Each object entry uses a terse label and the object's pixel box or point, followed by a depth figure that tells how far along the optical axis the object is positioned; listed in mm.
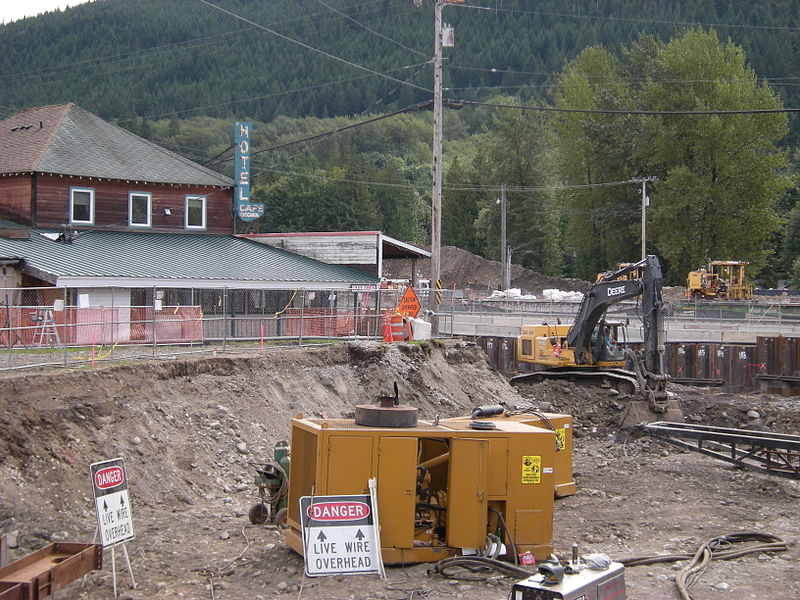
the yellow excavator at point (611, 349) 26531
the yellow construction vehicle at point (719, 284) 57375
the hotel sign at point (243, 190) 37469
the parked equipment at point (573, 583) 9039
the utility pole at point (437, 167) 28969
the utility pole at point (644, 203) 58462
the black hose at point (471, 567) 12672
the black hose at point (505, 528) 13125
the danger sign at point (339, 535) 11883
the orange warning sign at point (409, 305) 29053
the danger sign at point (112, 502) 12172
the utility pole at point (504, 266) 63972
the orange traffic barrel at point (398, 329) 28625
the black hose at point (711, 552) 13188
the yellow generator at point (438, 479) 12789
